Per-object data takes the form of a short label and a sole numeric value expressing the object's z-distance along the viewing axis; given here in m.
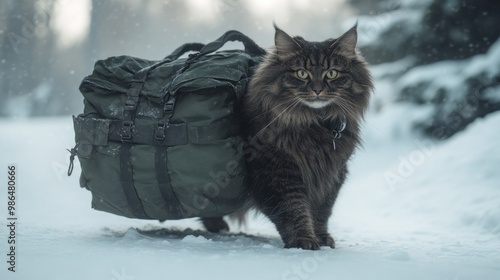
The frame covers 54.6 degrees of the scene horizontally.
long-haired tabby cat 2.57
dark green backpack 2.49
